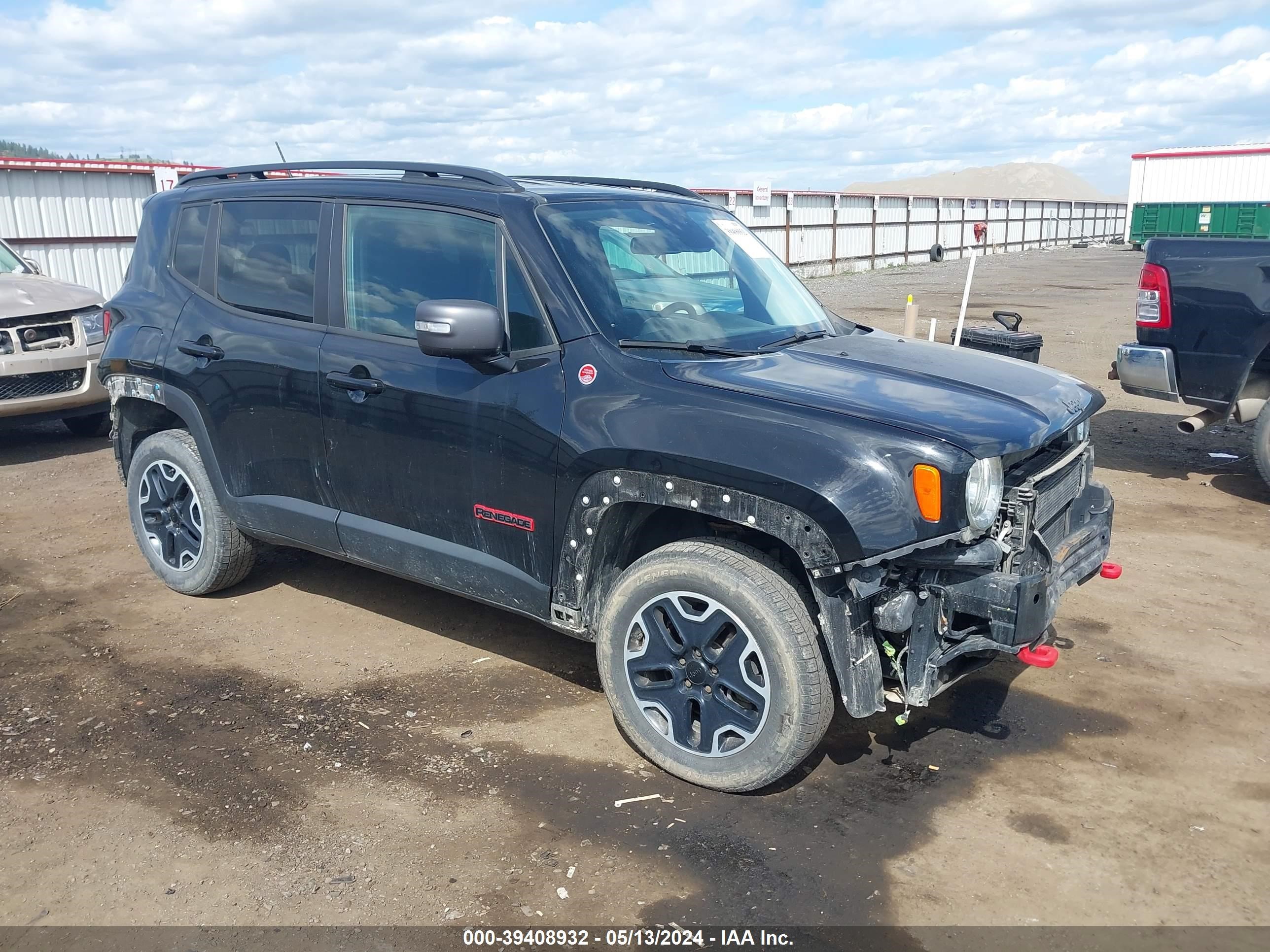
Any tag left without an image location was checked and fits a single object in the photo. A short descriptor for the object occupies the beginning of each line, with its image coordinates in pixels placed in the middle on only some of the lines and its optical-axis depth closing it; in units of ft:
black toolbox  22.21
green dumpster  122.93
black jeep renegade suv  10.99
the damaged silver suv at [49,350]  28.04
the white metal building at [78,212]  47.24
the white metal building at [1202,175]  130.52
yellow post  29.84
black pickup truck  23.20
